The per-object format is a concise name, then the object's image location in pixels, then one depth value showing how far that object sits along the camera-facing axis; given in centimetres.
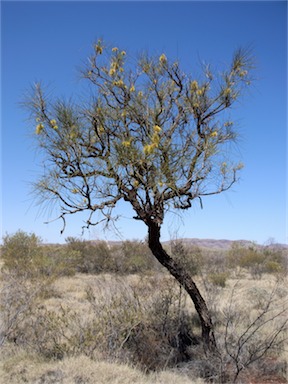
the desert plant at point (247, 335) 666
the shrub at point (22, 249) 1446
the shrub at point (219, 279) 1705
